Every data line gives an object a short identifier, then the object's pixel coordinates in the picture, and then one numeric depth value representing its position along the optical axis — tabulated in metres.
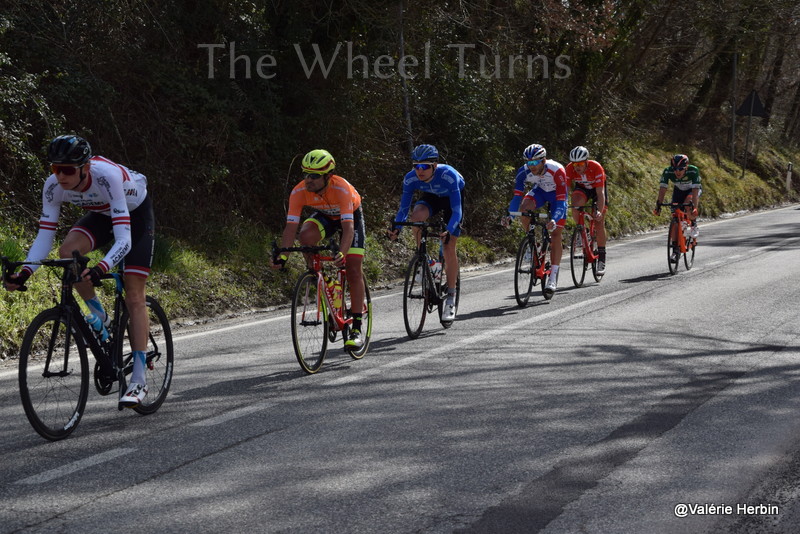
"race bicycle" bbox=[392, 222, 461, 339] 18.75
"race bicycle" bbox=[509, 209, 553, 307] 23.50
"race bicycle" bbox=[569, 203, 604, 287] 27.84
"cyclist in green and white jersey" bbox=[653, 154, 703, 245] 30.62
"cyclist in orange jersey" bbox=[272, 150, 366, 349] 15.02
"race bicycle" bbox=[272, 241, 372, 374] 15.01
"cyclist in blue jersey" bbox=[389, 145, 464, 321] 18.55
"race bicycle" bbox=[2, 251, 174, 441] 11.00
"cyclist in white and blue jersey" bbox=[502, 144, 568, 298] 24.33
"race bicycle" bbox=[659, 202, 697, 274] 30.02
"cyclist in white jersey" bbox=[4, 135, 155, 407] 11.10
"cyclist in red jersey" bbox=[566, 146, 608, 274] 28.17
